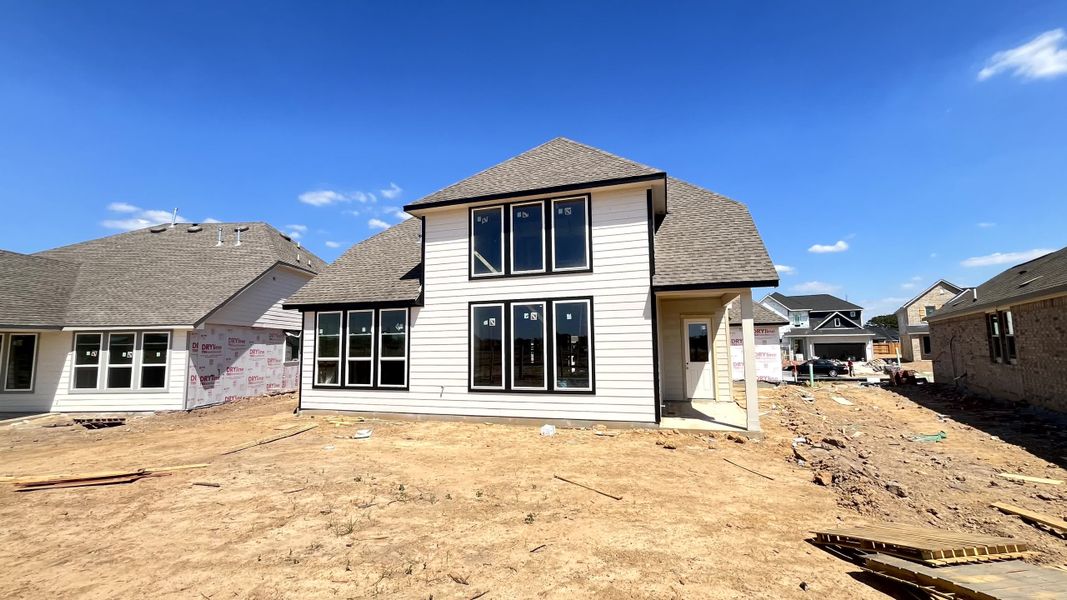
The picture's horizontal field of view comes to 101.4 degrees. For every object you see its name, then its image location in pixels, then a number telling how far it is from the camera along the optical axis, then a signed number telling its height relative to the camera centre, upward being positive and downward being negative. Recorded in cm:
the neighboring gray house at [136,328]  1470 +68
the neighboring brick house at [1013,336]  1202 +12
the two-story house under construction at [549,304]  1046 +110
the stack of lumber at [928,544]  370 -187
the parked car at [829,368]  3069 -187
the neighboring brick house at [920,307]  4406 +340
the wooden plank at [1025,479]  668 -217
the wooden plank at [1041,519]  481 -207
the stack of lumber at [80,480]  680 -210
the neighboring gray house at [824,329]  4453 +125
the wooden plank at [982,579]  313 -184
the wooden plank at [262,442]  930 -212
